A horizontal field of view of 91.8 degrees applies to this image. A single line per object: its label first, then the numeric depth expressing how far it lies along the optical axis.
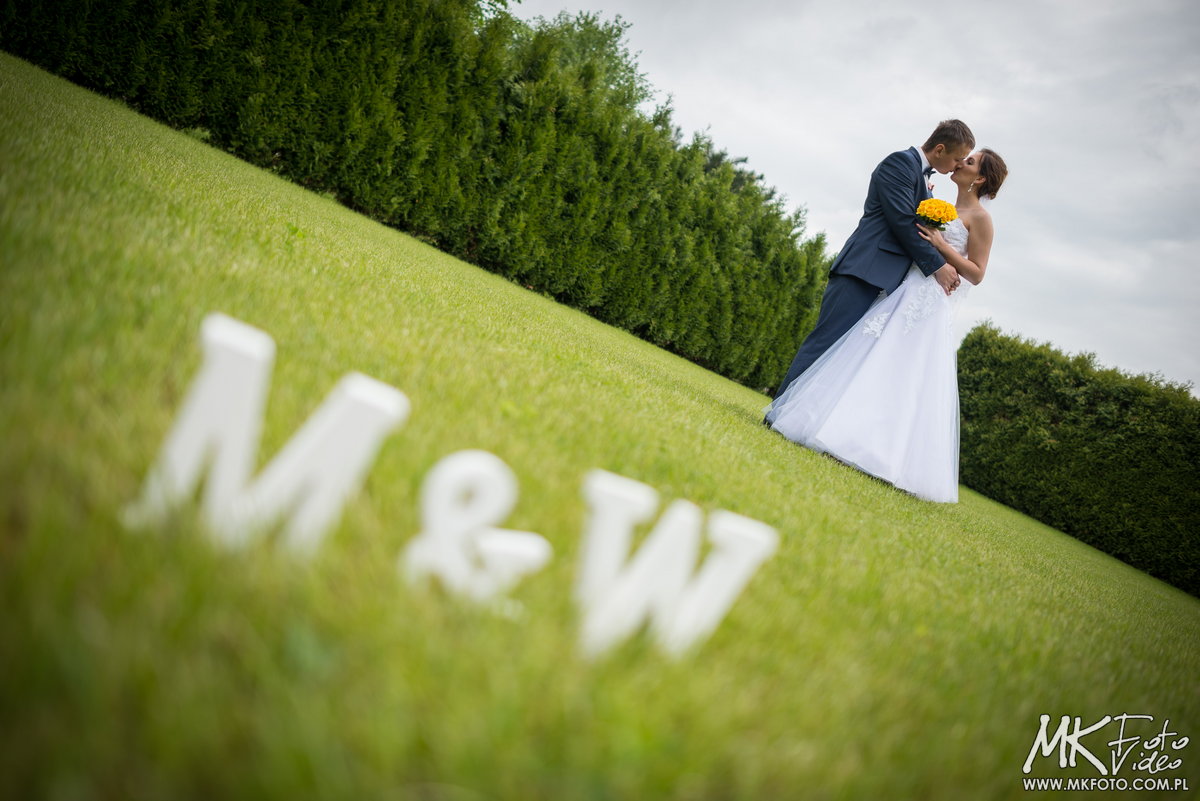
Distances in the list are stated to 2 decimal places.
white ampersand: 1.08
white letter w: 1.10
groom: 5.65
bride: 5.63
